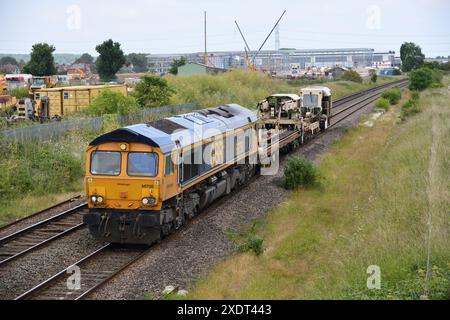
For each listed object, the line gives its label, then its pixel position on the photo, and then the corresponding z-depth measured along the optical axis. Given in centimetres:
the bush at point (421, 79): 7194
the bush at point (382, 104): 5815
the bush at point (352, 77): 10500
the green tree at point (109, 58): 7606
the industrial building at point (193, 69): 7650
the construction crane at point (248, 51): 9728
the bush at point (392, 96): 6506
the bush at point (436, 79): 7464
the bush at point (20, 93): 5271
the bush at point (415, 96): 5694
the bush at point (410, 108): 4669
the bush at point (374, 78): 11184
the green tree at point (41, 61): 7356
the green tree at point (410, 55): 14562
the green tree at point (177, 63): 9254
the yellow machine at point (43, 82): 5503
